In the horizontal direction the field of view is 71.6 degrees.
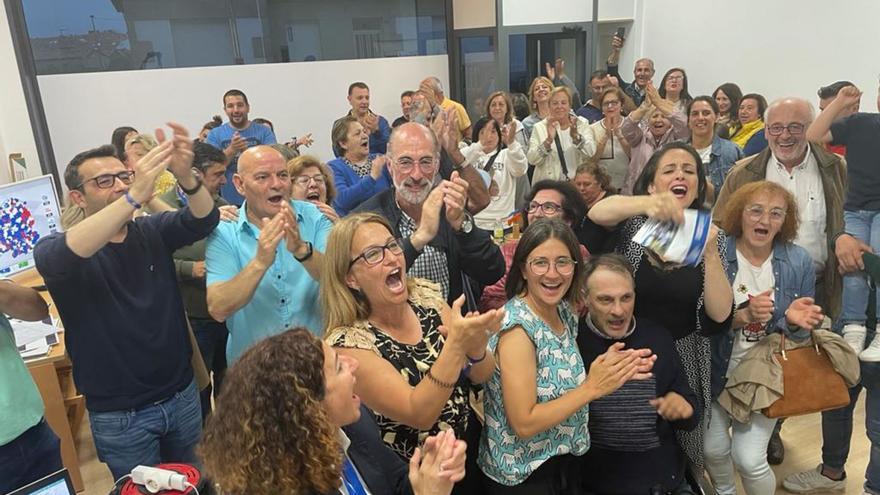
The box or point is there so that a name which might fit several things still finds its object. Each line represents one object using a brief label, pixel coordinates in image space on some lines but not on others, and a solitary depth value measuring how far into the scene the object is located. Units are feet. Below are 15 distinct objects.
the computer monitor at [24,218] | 11.84
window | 17.85
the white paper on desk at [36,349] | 9.73
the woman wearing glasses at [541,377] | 6.23
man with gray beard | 7.54
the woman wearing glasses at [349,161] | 11.09
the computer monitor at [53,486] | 5.39
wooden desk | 9.74
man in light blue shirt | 6.83
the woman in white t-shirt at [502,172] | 14.38
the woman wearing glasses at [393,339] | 5.47
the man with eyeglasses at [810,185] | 9.59
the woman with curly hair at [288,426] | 3.99
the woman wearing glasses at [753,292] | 7.93
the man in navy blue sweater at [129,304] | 6.15
